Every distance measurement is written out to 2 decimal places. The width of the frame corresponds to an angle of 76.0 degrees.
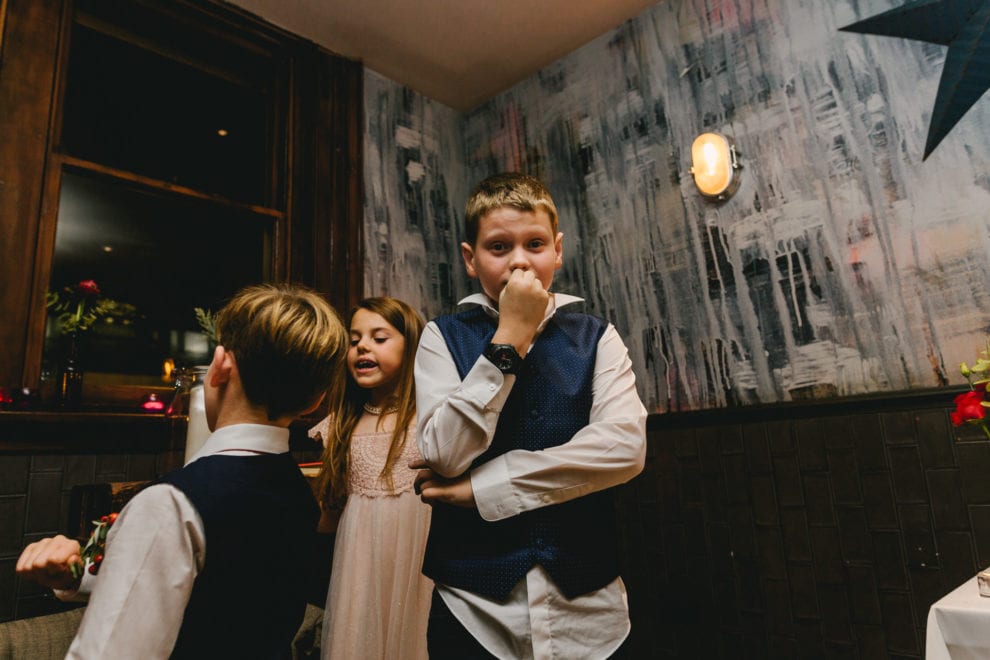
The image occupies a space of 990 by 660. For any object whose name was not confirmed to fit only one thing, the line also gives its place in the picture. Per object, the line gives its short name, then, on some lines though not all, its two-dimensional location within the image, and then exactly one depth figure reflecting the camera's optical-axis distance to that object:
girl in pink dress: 1.82
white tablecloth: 1.20
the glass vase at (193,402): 1.78
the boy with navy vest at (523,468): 1.11
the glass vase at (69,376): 2.25
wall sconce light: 2.72
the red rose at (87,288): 2.35
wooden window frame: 2.30
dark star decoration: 2.17
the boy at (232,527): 0.90
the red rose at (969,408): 1.48
